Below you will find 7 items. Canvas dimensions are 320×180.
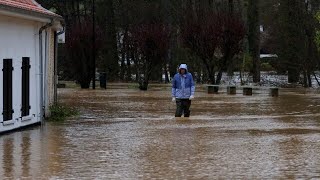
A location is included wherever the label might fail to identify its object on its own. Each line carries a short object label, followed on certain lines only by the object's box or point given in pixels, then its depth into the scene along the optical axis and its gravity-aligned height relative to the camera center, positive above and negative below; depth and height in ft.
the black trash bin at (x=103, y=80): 154.96 -3.67
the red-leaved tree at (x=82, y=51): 157.79 +1.97
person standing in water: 72.69 -2.44
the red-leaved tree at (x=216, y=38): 150.61 +4.32
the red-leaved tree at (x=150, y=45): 154.20 +3.08
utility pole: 159.22 +3.26
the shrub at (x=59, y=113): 70.90 -4.80
